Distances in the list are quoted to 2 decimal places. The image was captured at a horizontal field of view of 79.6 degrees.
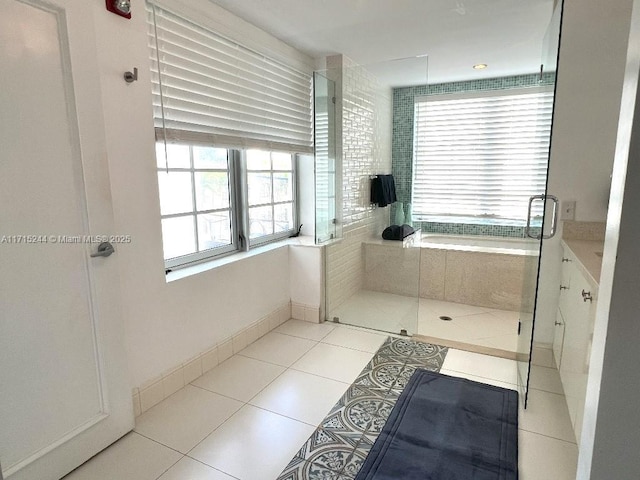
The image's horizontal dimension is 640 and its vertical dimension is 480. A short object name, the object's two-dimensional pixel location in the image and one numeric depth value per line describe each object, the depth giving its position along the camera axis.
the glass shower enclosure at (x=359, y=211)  3.24
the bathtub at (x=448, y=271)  3.43
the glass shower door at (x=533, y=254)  2.07
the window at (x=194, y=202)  2.30
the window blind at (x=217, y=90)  2.04
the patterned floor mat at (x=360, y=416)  1.67
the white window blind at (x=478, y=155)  4.14
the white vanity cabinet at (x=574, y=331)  1.52
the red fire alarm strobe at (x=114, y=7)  1.71
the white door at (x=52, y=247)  1.38
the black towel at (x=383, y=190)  3.43
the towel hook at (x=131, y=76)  1.82
